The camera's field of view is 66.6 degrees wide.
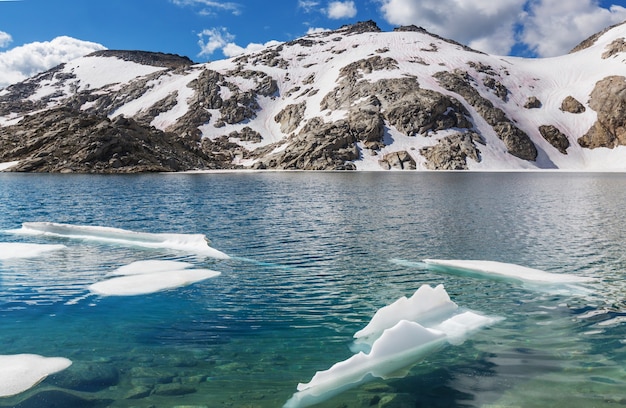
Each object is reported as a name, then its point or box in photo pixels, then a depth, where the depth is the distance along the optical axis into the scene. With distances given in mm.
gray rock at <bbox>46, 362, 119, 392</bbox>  10453
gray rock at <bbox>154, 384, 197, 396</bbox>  10234
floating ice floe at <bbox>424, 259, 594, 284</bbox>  19500
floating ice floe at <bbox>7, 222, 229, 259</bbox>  26955
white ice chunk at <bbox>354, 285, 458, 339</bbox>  13883
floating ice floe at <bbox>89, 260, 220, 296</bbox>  18594
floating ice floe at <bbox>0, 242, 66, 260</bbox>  25094
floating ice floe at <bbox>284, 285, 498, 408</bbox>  10375
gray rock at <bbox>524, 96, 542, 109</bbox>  188000
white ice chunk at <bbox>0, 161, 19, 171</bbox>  133500
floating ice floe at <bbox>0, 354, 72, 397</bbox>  10266
